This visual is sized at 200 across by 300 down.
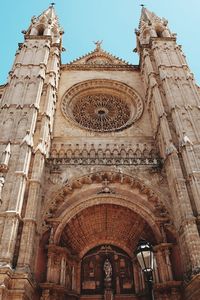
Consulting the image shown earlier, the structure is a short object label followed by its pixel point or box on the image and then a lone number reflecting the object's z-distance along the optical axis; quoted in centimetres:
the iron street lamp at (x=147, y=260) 579
